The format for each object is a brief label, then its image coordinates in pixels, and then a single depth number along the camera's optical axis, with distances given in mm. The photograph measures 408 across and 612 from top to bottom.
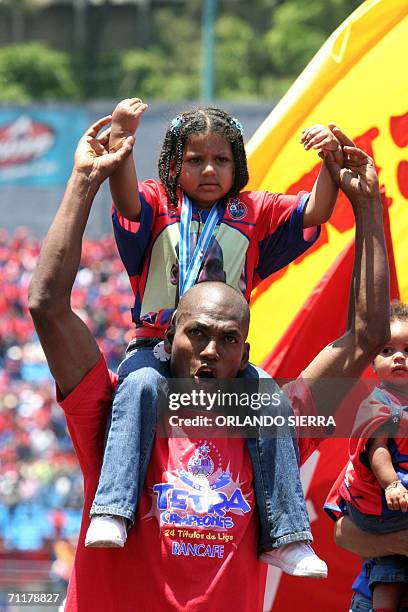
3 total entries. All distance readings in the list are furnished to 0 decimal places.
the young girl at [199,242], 5332
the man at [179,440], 5172
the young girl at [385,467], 6207
